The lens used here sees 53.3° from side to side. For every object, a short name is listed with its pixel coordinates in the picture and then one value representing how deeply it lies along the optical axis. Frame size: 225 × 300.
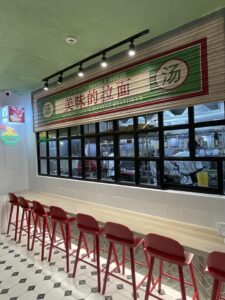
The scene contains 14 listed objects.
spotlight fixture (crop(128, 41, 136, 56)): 2.50
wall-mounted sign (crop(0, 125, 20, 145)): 4.70
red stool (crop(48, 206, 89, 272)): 3.03
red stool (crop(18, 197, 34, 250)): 3.78
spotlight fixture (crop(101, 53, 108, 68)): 2.79
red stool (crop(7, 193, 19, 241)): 4.16
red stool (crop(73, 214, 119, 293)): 2.58
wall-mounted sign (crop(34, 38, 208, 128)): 2.41
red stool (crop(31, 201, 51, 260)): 3.42
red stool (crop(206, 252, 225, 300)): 1.57
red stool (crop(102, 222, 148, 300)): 2.20
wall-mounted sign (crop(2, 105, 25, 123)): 4.45
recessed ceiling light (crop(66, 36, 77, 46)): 2.59
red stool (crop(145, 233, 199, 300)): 1.83
